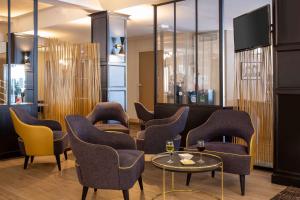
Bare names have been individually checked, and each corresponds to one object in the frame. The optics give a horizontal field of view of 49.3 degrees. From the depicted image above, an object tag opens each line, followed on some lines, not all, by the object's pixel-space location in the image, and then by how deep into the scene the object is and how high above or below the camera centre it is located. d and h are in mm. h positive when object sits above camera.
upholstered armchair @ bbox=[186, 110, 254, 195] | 3717 -525
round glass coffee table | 3066 -657
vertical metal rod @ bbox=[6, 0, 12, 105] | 5520 +742
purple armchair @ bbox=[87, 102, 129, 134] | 5843 -300
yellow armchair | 4758 -618
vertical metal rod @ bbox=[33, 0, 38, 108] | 5863 +792
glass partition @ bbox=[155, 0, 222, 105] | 5650 +848
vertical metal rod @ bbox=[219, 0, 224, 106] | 5191 +896
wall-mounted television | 4363 +961
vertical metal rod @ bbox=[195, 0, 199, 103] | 5695 +647
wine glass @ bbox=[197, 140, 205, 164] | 3404 -514
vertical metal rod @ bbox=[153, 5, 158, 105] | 6227 +878
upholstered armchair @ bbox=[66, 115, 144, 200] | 3146 -676
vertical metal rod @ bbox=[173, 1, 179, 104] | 6125 +795
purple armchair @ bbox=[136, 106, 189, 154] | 4625 -552
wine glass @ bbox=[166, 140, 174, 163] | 3346 -510
